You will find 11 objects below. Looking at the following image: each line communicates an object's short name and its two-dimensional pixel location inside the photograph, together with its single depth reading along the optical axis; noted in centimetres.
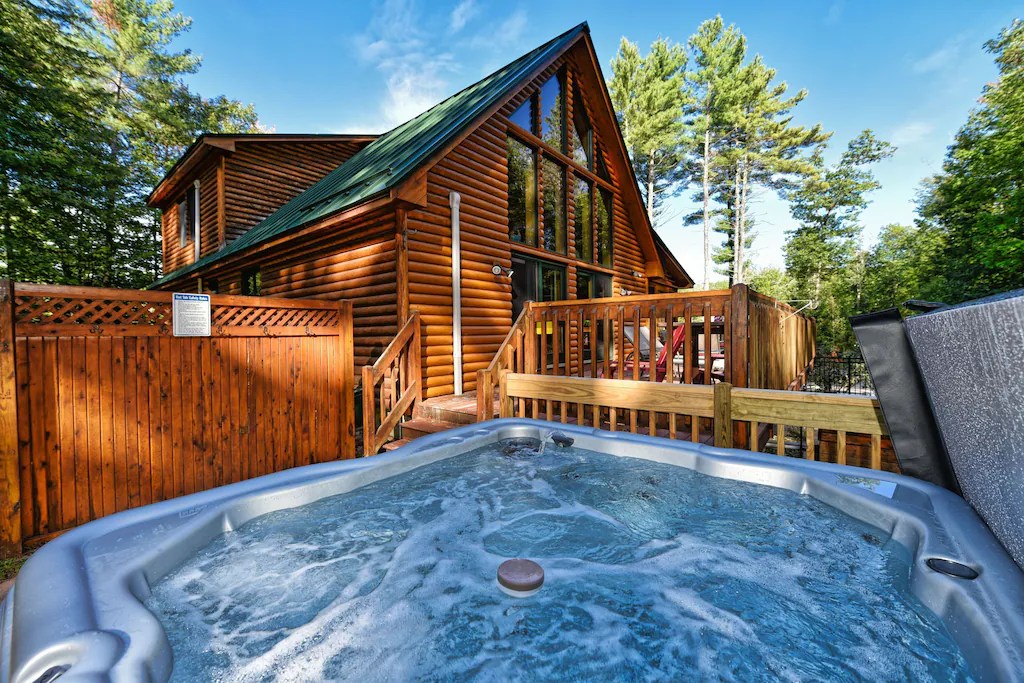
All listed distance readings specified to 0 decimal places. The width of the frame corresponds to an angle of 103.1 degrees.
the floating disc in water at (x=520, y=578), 144
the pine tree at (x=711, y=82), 1777
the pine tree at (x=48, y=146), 1002
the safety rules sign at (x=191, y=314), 300
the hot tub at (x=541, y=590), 110
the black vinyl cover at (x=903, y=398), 191
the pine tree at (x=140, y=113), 1365
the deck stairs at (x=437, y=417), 428
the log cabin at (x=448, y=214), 516
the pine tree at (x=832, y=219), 1938
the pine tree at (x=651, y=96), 1764
